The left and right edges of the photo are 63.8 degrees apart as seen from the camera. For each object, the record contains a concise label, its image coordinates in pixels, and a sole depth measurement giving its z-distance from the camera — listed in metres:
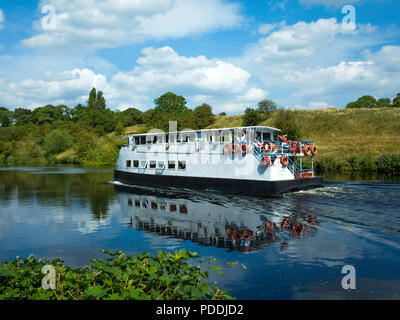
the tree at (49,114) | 161.25
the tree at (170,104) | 114.69
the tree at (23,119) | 175.25
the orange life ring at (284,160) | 24.14
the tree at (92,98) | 178.38
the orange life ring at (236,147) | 25.54
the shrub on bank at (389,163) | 44.31
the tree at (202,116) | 89.83
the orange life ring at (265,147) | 24.61
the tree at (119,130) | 111.69
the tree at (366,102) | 113.94
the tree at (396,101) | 92.49
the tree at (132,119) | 127.44
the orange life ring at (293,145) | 26.05
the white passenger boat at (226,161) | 24.34
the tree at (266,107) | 79.75
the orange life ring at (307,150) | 26.78
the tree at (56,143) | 94.06
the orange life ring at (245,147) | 25.05
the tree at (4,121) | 190.75
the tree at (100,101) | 175.75
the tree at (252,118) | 73.16
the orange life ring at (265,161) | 23.55
